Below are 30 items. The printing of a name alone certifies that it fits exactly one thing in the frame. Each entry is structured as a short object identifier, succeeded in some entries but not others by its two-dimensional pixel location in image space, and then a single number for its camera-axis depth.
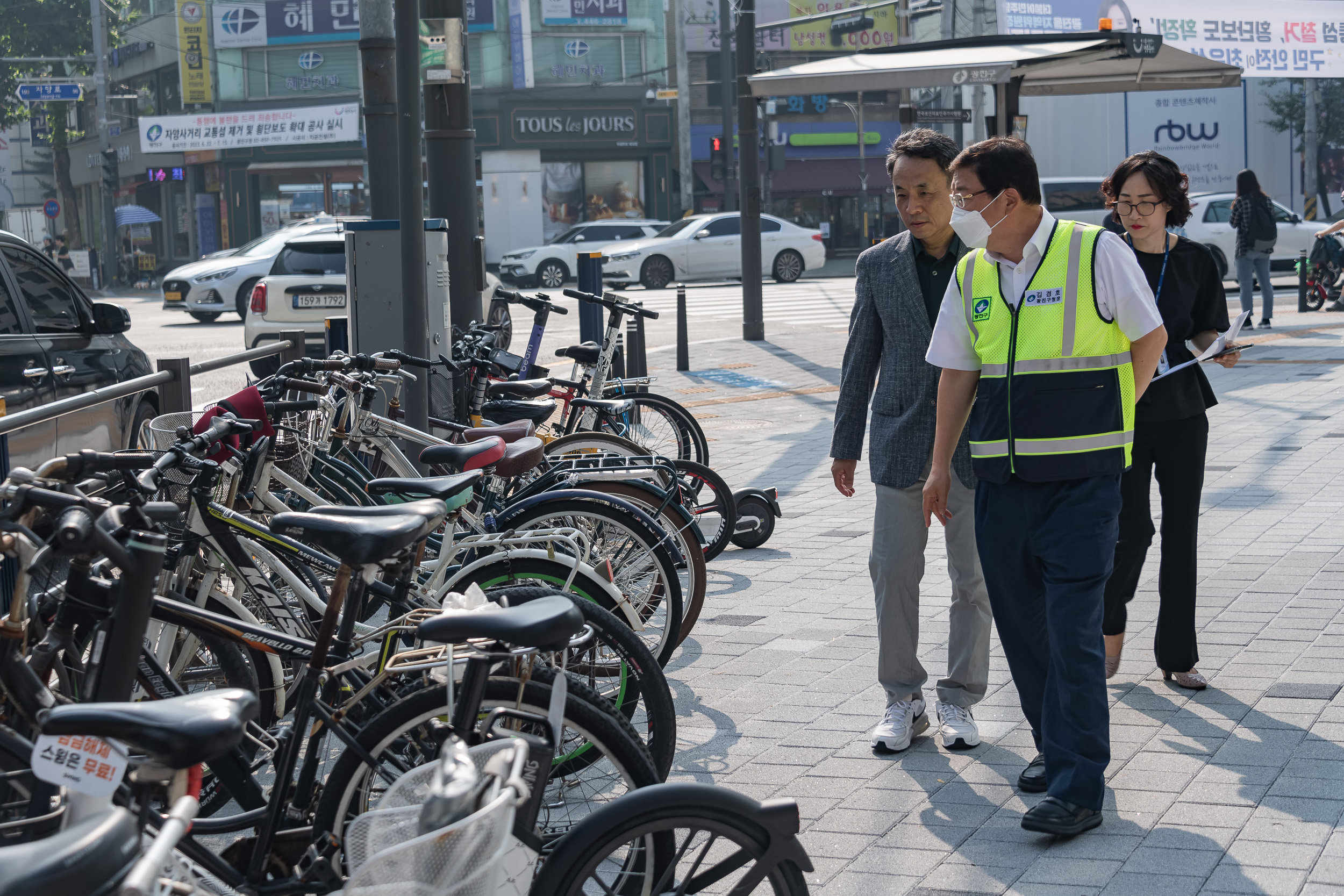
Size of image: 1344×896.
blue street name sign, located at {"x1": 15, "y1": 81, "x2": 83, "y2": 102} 38.44
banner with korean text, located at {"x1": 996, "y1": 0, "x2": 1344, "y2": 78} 27.41
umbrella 39.62
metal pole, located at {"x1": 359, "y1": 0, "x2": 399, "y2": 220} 7.92
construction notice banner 41.44
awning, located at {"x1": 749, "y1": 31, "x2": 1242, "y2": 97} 12.61
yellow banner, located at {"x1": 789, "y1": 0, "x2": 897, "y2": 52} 44.44
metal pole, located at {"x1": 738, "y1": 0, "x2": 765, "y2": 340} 17.11
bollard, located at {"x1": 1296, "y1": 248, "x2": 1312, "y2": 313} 18.81
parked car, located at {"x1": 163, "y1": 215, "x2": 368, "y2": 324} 23.56
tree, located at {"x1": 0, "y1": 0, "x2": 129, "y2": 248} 45.53
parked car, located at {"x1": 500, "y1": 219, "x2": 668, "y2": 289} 30.30
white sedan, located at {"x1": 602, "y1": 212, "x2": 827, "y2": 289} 28.20
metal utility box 7.88
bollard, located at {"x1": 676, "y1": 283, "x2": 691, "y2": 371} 15.27
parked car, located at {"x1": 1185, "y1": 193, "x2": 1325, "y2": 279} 23.89
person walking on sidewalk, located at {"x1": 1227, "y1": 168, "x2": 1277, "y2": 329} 16.22
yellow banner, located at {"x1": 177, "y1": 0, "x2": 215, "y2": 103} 43.00
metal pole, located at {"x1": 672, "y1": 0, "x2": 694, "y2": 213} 42.09
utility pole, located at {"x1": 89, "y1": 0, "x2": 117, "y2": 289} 40.69
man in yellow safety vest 3.67
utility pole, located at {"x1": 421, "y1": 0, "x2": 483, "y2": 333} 8.47
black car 6.55
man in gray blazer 4.32
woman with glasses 4.78
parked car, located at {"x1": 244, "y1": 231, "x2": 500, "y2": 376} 15.41
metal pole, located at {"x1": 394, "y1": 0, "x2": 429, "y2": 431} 7.70
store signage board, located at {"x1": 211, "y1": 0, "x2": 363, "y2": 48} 42.56
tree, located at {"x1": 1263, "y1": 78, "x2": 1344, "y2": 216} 35.03
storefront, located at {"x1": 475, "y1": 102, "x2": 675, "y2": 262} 40.78
